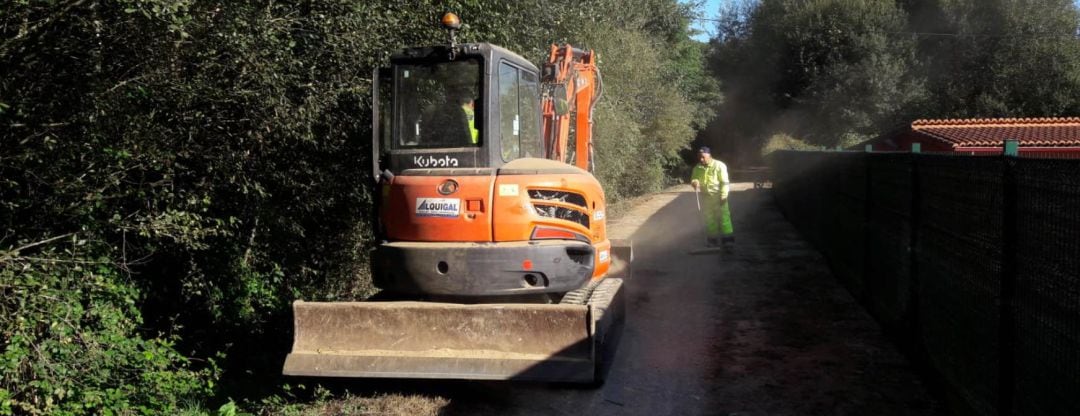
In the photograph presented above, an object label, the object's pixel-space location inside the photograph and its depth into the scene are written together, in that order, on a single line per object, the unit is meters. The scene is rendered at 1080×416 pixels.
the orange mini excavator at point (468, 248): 5.98
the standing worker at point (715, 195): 12.25
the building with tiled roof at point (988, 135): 15.59
